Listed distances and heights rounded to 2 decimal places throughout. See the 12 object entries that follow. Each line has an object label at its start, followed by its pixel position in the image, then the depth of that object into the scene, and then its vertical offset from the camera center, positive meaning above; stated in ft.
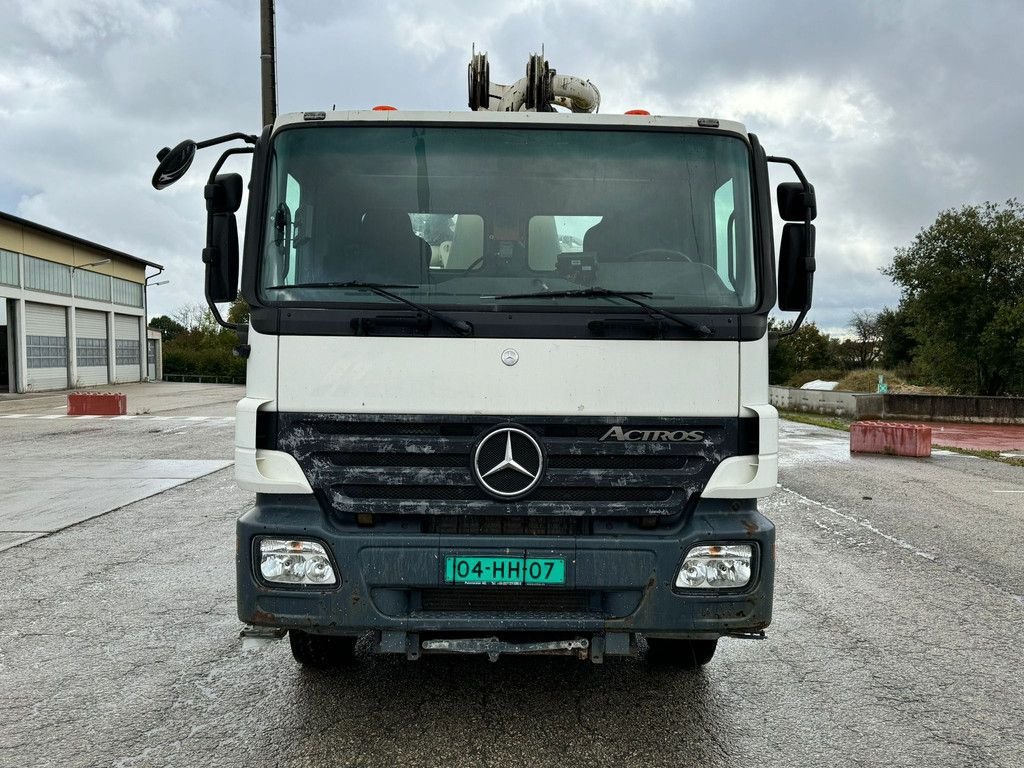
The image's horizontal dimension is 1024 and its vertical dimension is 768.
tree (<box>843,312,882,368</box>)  254.27 +3.70
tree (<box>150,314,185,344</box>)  299.21 +9.02
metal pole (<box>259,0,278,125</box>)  32.35 +10.92
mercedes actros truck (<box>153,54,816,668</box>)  10.93 -0.42
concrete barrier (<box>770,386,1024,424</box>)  91.66 -5.62
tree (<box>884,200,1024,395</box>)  132.36 +9.56
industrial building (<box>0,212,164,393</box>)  125.70 +6.39
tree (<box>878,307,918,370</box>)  222.28 +3.05
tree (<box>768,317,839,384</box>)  242.78 +1.17
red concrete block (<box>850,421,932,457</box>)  53.11 -5.16
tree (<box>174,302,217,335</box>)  247.79 +8.47
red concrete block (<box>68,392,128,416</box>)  81.00 -5.11
